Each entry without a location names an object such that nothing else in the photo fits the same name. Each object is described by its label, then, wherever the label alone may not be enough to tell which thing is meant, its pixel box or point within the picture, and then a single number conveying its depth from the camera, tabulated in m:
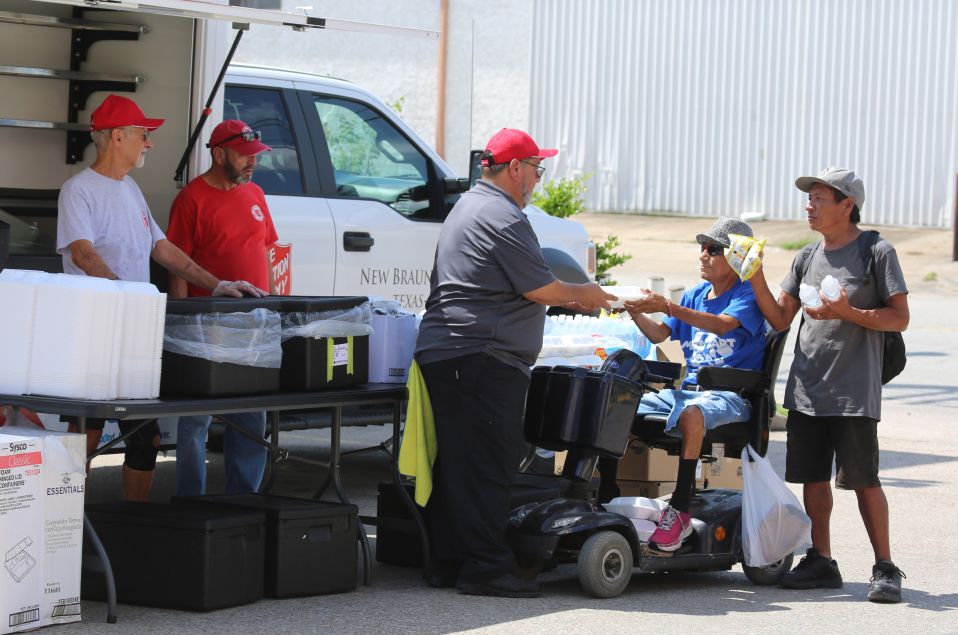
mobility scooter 11.95
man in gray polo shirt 11.78
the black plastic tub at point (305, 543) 11.54
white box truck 15.37
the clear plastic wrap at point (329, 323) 11.87
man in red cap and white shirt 12.40
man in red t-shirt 13.84
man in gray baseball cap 12.33
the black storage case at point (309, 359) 11.82
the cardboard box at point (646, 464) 14.94
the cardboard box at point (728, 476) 15.34
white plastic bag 12.52
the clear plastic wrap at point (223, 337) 11.16
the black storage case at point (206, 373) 11.09
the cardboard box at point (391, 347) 12.81
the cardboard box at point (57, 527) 10.10
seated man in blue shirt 12.48
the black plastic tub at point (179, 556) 10.85
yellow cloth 11.98
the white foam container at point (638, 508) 12.60
